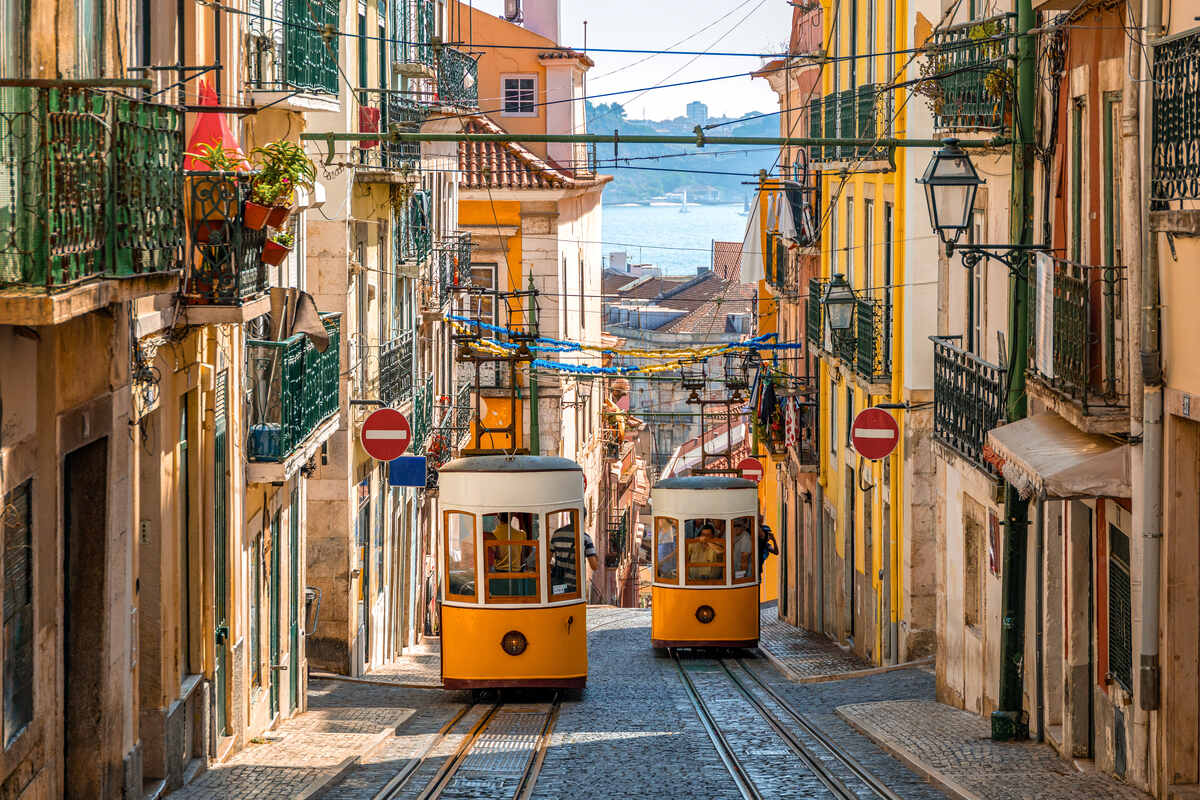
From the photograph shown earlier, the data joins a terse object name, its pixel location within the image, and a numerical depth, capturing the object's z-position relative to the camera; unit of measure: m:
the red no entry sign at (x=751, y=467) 34.77
